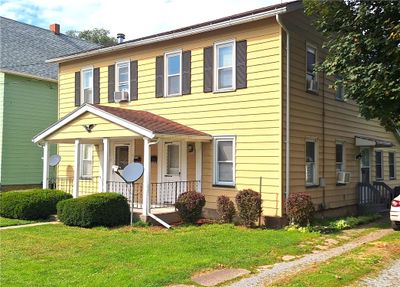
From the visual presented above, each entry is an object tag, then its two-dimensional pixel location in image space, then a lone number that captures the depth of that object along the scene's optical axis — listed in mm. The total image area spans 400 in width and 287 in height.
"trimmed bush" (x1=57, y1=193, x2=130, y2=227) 12727
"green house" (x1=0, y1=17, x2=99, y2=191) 21344
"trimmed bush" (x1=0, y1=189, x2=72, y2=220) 14273
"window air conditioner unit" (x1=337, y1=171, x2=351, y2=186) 15883
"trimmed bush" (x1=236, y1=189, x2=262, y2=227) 12586
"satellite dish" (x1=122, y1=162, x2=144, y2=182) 13245
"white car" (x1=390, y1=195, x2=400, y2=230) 12438
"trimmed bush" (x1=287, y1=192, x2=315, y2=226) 12500
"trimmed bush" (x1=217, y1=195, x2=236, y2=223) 13195
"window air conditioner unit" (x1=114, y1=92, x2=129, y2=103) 17172
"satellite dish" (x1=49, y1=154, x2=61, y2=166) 18422
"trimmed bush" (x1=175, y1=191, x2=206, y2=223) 13070
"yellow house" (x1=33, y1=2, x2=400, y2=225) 13312
